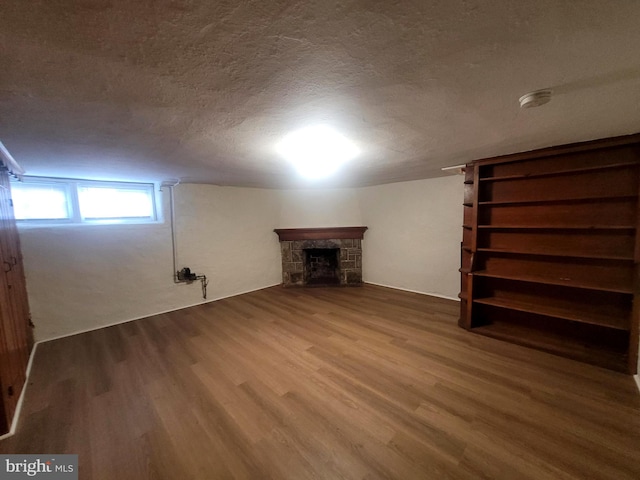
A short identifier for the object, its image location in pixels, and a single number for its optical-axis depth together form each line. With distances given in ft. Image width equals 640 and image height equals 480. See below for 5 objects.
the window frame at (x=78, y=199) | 8.77
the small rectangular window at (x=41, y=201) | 8.46
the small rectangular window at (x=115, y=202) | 9.87
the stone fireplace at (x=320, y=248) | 14.92
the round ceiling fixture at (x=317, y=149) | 5.16
